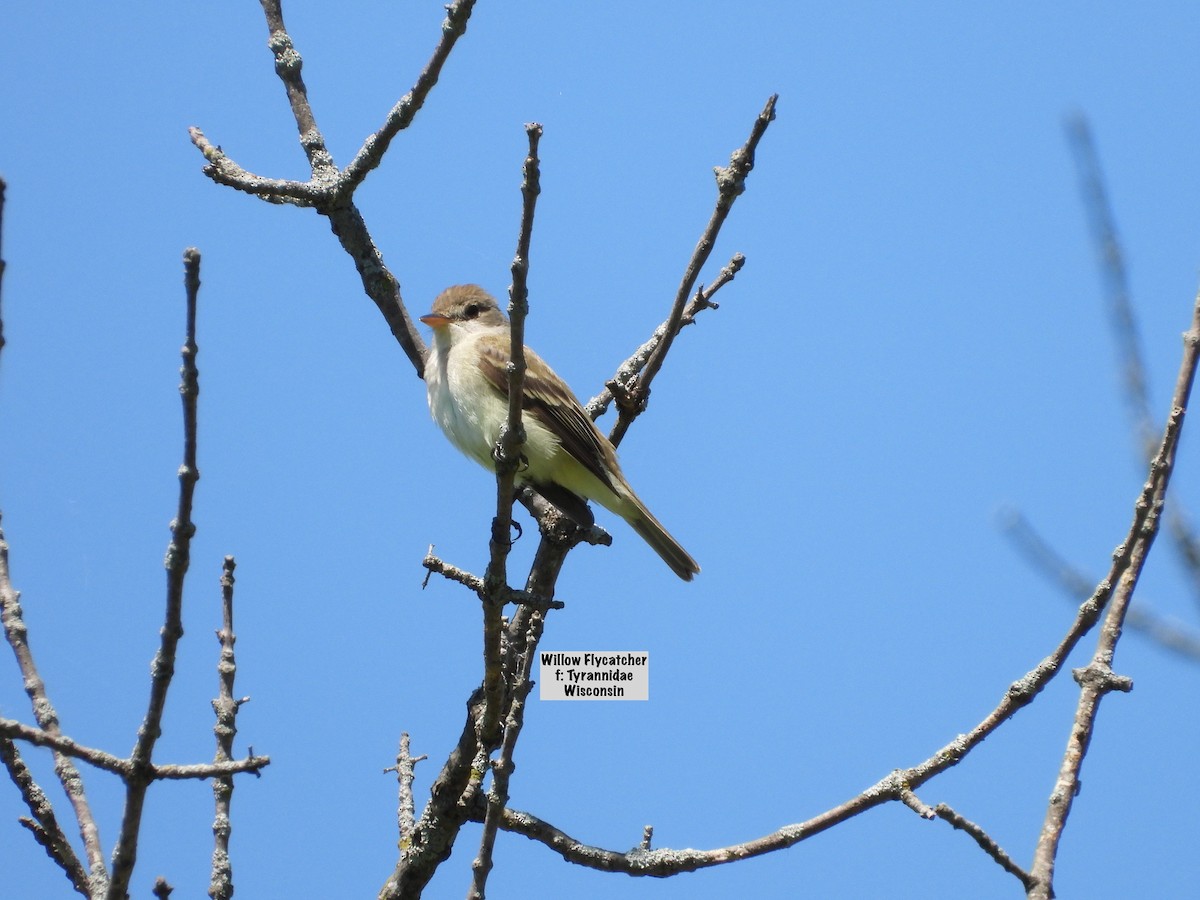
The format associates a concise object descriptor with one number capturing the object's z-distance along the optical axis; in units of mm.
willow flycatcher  11219
